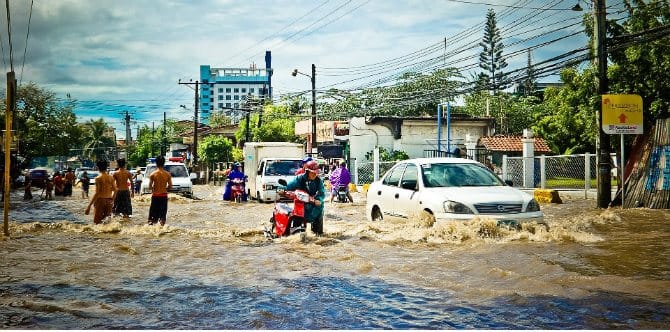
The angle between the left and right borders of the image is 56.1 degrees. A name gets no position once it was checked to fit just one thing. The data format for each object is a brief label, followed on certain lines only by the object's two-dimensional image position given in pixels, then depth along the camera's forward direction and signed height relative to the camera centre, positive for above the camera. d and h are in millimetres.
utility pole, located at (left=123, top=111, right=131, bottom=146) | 98438 +6380
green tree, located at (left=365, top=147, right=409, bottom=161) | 38631 +570
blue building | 183262 +29278
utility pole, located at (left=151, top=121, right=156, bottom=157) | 86812 +3576
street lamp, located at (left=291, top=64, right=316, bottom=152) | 39938 +4144
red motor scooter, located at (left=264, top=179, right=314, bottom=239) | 10367 -886
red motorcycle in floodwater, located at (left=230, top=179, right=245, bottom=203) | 24547 -967
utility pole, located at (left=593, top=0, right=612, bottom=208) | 17641 +2131
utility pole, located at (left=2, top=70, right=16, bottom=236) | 11281 +861
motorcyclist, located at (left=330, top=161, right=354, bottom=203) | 23062 -581
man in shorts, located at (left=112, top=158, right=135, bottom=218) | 14740 -691
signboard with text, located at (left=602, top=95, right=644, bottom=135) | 17031 +1354
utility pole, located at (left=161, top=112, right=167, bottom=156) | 79688 +2733
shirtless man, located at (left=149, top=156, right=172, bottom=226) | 12906 -571
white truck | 23062 -25
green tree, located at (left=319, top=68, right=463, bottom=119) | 65625 +8099
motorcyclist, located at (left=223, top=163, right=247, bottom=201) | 24777 -503
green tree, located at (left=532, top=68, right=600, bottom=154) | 22697 +2494
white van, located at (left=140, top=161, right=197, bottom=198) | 26391 -616
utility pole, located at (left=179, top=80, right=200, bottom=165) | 51438 +3749
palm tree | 90938 +3609
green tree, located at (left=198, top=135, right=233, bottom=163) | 60688 +1398
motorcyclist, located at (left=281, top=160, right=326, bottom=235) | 10430 -337
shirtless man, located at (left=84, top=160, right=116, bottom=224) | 13750 -648
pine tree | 76500 +13703
